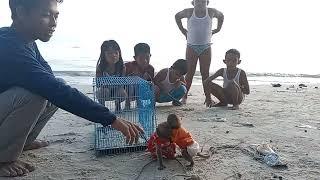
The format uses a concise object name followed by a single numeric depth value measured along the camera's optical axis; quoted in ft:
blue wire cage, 12.00
